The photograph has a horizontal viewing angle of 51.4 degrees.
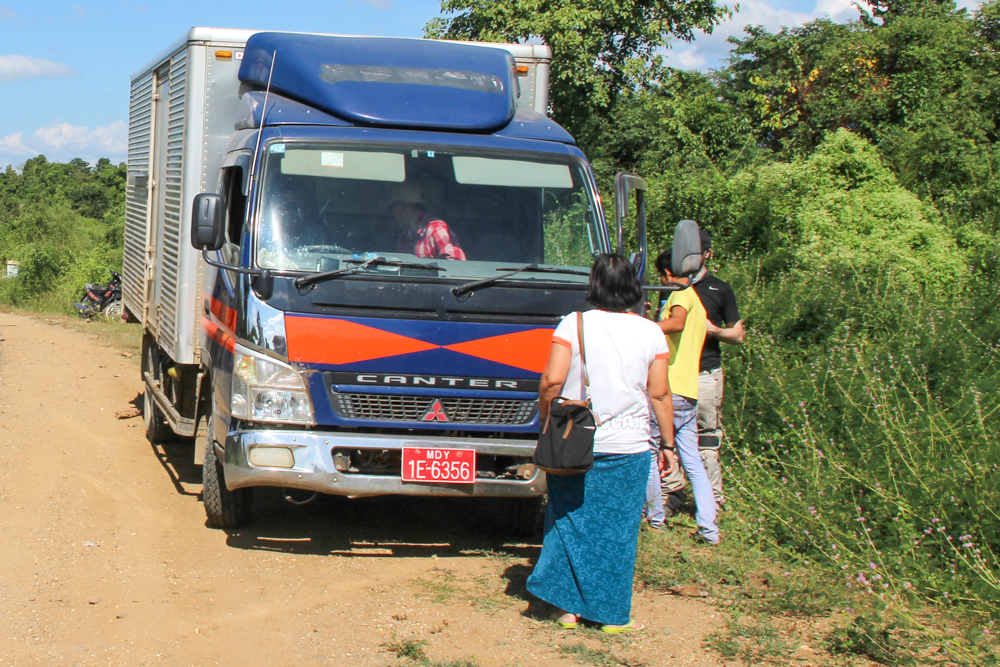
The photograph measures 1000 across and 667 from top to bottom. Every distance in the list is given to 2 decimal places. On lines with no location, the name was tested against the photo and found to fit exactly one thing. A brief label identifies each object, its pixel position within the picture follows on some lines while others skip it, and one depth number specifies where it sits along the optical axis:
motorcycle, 21.30
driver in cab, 5.78
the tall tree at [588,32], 19.89
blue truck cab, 5.39
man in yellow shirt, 6.04
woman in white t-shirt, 4.59
